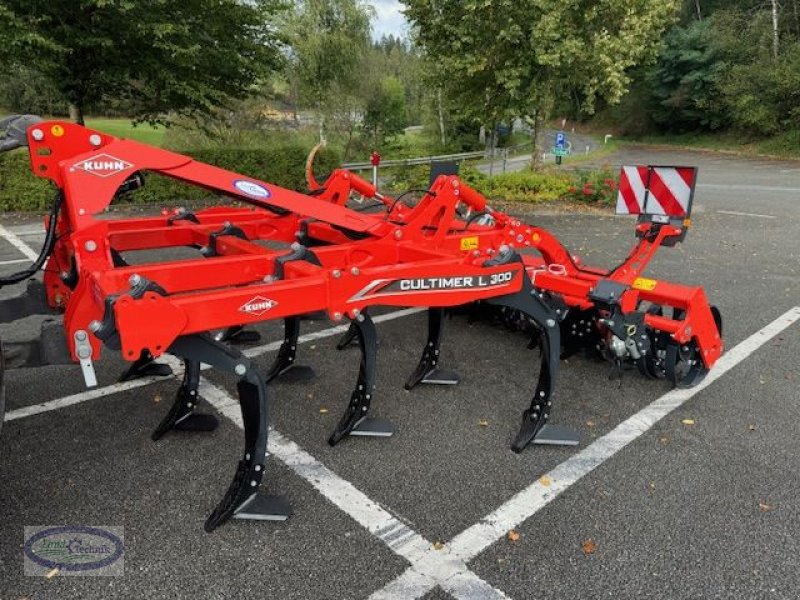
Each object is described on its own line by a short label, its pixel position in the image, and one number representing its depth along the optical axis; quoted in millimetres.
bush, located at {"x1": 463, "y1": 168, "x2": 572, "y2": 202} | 14375
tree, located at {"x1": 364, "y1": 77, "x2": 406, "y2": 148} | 26125
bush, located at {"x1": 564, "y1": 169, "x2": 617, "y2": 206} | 13961
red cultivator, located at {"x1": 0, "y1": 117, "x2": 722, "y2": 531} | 2951
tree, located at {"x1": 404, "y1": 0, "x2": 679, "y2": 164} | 12836
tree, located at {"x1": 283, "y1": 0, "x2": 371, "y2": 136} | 25953
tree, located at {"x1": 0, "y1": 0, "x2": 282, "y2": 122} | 10844
